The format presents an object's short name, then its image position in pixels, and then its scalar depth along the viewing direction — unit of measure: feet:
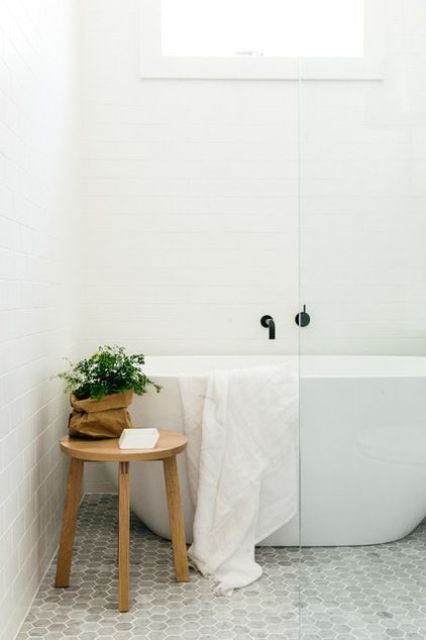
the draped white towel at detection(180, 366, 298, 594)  9.16
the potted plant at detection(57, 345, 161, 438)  8.86
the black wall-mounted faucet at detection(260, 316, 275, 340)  11.93
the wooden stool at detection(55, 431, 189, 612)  8.13
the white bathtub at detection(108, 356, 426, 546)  5.18
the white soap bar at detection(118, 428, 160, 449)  8.44
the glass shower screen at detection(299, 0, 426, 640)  4.85
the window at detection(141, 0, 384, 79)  12.40
